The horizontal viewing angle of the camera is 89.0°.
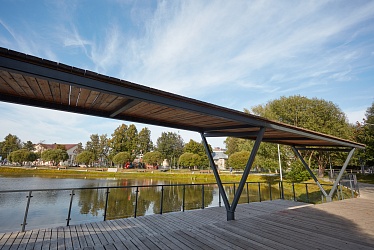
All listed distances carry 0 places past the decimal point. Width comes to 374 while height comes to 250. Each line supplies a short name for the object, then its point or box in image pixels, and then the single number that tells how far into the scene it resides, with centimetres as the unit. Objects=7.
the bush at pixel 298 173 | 1989
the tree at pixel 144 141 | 5253
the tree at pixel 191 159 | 4131
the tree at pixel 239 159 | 2955
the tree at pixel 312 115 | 2039
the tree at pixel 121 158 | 4131
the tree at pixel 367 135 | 2118
